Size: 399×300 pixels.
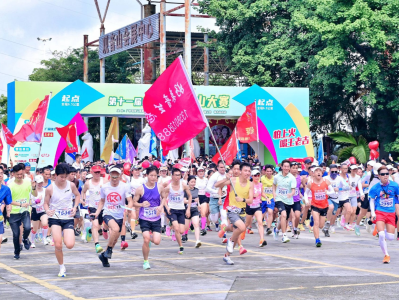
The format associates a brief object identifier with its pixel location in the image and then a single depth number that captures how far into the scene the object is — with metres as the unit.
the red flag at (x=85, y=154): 27.25
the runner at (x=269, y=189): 16.53
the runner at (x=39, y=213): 14.68
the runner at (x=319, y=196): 15.32
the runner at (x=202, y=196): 18.05
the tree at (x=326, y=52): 29.42
